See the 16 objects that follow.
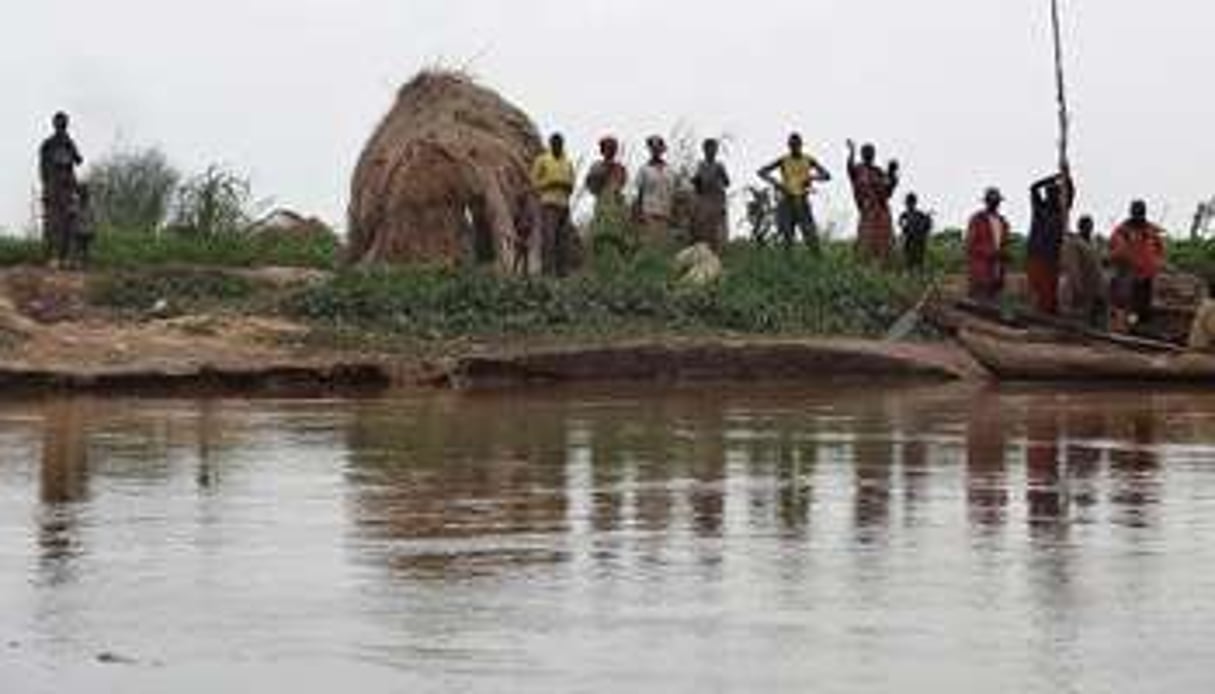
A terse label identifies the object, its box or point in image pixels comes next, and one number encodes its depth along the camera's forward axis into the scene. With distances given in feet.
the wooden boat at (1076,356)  78.33
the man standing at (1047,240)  88.58
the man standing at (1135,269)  86.33
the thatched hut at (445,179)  95.20
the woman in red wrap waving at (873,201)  99.25
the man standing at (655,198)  97.30
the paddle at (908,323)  86.07
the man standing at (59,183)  89.76
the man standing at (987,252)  89.92
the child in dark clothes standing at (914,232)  99.35
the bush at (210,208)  103.76
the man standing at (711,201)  97.19
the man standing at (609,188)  98.68
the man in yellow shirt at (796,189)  95.76
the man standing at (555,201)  92.68
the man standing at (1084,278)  87.04
